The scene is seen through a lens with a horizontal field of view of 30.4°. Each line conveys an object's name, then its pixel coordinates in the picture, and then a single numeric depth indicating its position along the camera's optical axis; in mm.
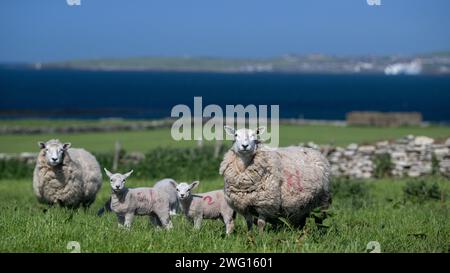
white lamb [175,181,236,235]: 13664
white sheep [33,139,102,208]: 15941
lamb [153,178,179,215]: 15212
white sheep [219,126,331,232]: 12281
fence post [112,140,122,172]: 30612
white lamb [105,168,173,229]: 13555
